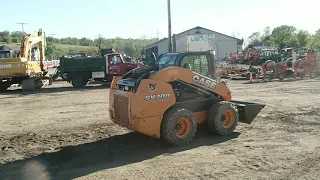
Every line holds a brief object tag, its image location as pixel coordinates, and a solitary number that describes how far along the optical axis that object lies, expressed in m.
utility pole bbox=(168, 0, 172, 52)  19.92
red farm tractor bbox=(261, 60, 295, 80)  18.56
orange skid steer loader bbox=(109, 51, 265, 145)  5.56
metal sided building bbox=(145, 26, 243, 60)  48.54
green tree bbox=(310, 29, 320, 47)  62.91
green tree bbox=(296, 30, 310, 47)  65.37
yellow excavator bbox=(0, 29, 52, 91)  16.78
